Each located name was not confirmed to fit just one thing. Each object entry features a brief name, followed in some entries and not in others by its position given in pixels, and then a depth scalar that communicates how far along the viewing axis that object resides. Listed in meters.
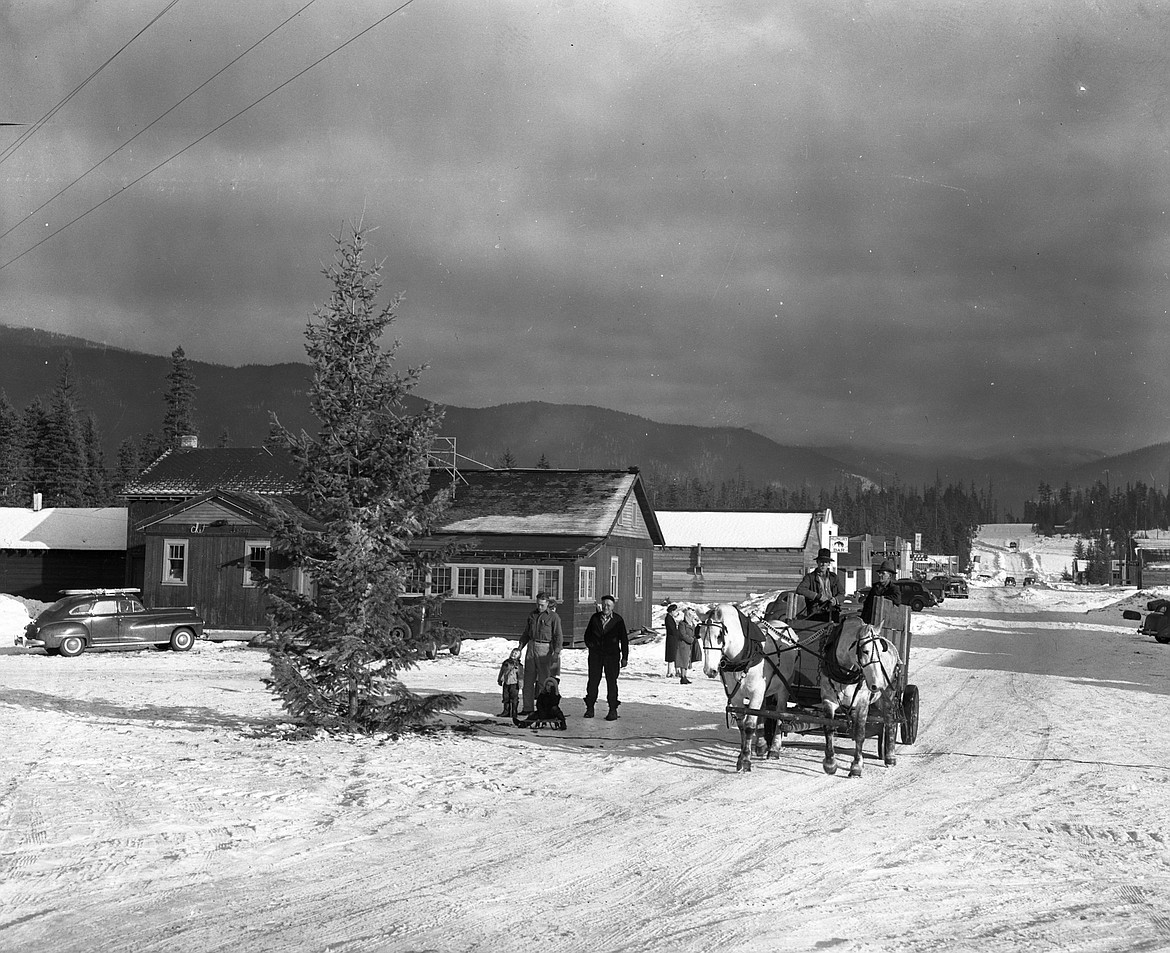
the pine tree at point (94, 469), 98.00
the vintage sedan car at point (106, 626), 28.47
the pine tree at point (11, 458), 95.06
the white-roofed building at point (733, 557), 58.28
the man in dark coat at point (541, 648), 15.96
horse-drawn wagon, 12.09
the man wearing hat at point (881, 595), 13.50
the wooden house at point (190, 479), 43.00
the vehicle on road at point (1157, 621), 37.28
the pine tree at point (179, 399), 99.81
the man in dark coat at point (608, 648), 16.36
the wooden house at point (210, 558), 35.97
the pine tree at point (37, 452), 95.56
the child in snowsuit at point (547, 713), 15.53
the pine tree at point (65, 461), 94.69
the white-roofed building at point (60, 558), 46.25
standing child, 16.06
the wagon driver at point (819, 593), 13.80
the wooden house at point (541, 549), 33.56
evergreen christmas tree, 13.80
